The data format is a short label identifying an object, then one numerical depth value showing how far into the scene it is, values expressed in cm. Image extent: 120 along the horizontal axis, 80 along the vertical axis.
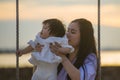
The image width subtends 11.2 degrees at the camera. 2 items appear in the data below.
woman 457
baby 457
